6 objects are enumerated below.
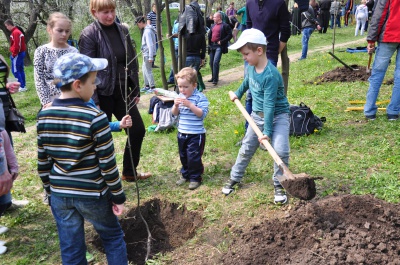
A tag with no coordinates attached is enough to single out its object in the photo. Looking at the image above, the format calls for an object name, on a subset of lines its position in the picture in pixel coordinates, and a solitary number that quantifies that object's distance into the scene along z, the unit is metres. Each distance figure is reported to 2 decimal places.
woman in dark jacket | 3.96
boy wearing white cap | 3.58
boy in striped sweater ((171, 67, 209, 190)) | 4.20
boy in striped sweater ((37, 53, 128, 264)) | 2.36
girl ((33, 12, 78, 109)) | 3.84
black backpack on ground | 5.62
